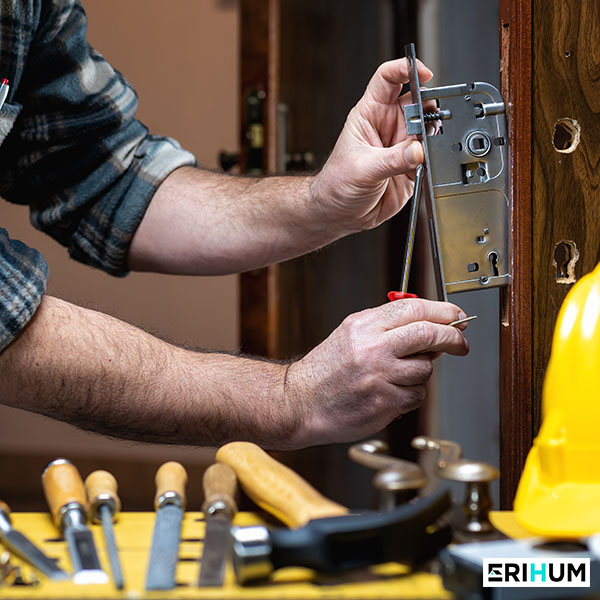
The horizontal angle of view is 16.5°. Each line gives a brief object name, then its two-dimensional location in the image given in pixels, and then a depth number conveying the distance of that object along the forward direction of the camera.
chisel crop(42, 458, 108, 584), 1.35
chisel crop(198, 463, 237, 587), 1.34
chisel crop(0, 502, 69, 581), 1.35
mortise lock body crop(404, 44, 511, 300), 1.58
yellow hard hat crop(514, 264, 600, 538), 1.37
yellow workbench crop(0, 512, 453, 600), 1.32
